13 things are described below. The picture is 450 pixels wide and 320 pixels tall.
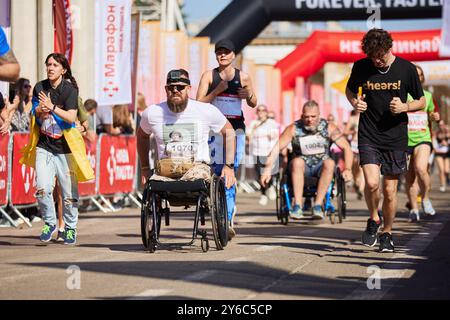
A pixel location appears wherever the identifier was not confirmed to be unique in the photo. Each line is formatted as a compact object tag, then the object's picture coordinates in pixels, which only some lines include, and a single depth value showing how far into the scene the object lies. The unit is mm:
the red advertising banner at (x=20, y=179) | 14938
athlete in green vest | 15242
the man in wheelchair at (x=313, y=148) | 14984
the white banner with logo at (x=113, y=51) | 19234
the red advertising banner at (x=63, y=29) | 18125
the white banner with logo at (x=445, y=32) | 21766
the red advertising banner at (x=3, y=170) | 14578
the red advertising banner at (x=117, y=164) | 18766
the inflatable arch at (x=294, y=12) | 26766
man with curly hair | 10617
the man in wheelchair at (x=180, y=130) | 10375
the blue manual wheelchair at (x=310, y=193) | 14945
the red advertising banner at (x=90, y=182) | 17786
